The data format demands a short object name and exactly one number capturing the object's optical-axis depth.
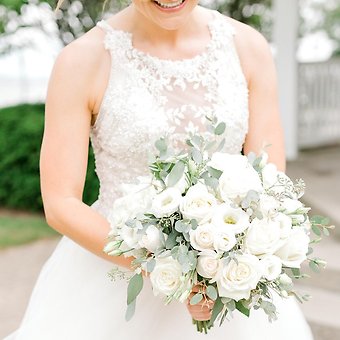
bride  1.74
